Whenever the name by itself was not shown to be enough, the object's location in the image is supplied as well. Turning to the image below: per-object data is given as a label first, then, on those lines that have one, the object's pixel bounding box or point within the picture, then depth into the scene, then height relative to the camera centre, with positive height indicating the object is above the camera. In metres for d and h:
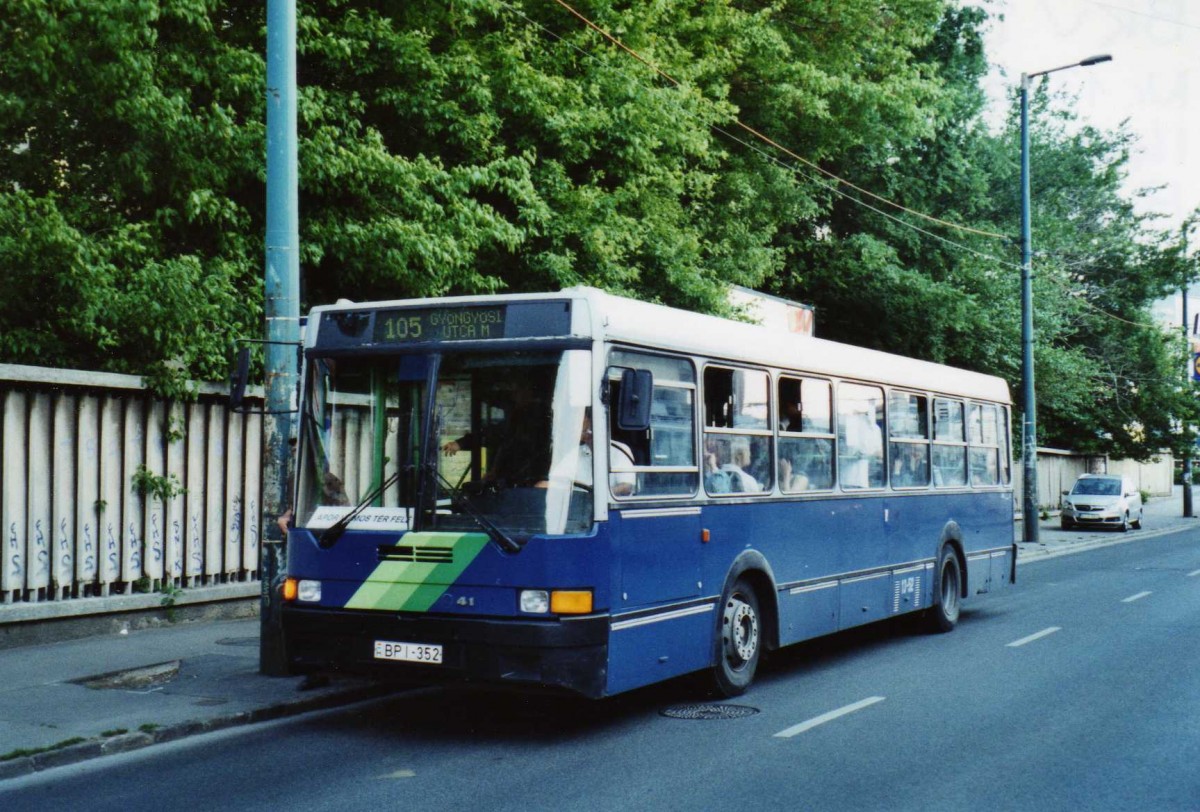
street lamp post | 26.86 +2.89
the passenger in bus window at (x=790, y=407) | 10.24 +0.57
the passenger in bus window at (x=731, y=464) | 9.15 +0.09
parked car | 35.56 -0.87
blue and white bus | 7.67 -0.12
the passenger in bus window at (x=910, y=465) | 12.47 +0.10
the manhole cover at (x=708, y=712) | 8.80 -1.67
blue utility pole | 9.51 +1.33
